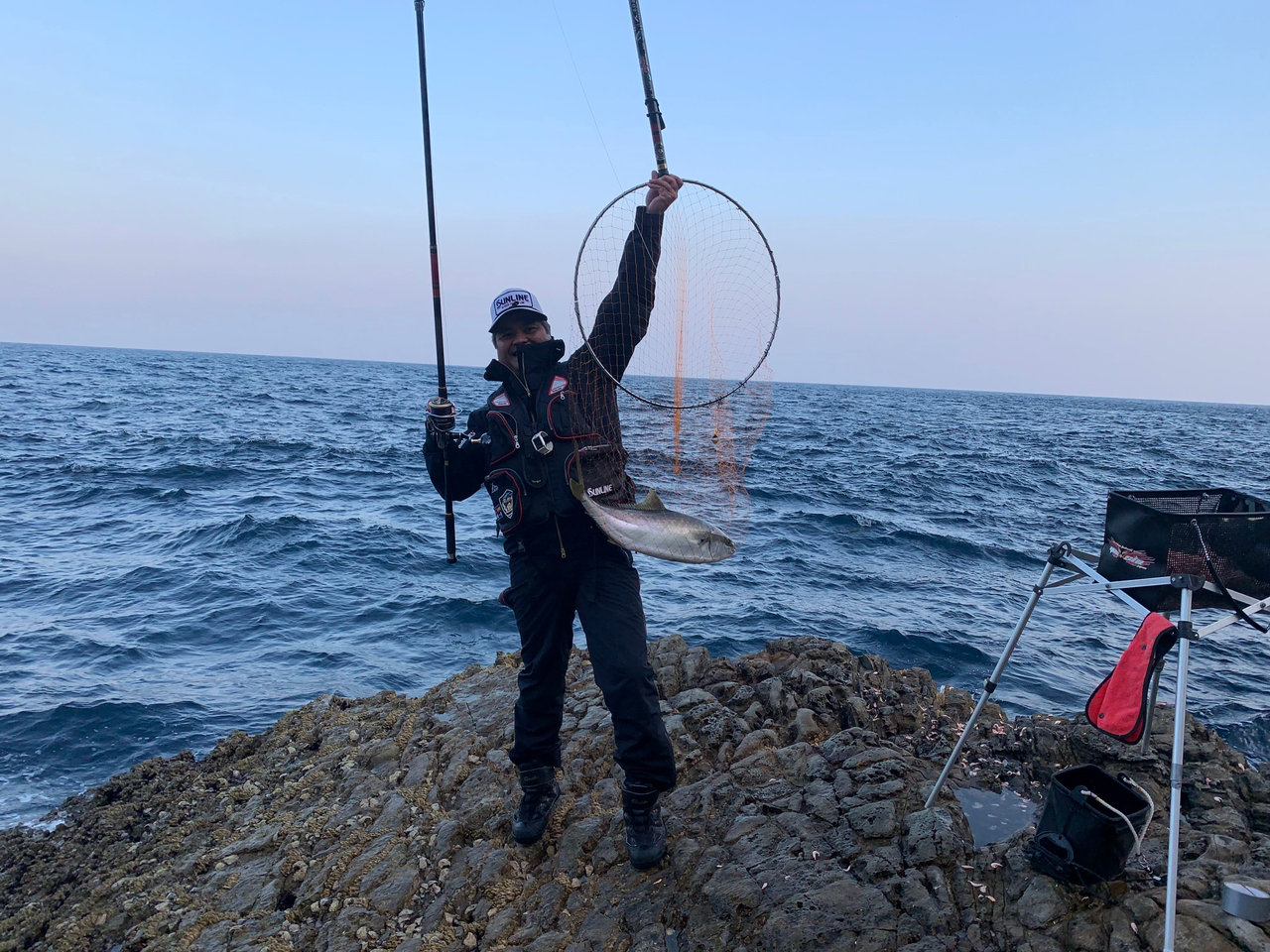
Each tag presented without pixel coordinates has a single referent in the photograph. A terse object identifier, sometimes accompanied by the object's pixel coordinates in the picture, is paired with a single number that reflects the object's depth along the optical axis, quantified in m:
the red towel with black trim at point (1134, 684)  3.32
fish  3.76
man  3.99
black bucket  3.36
